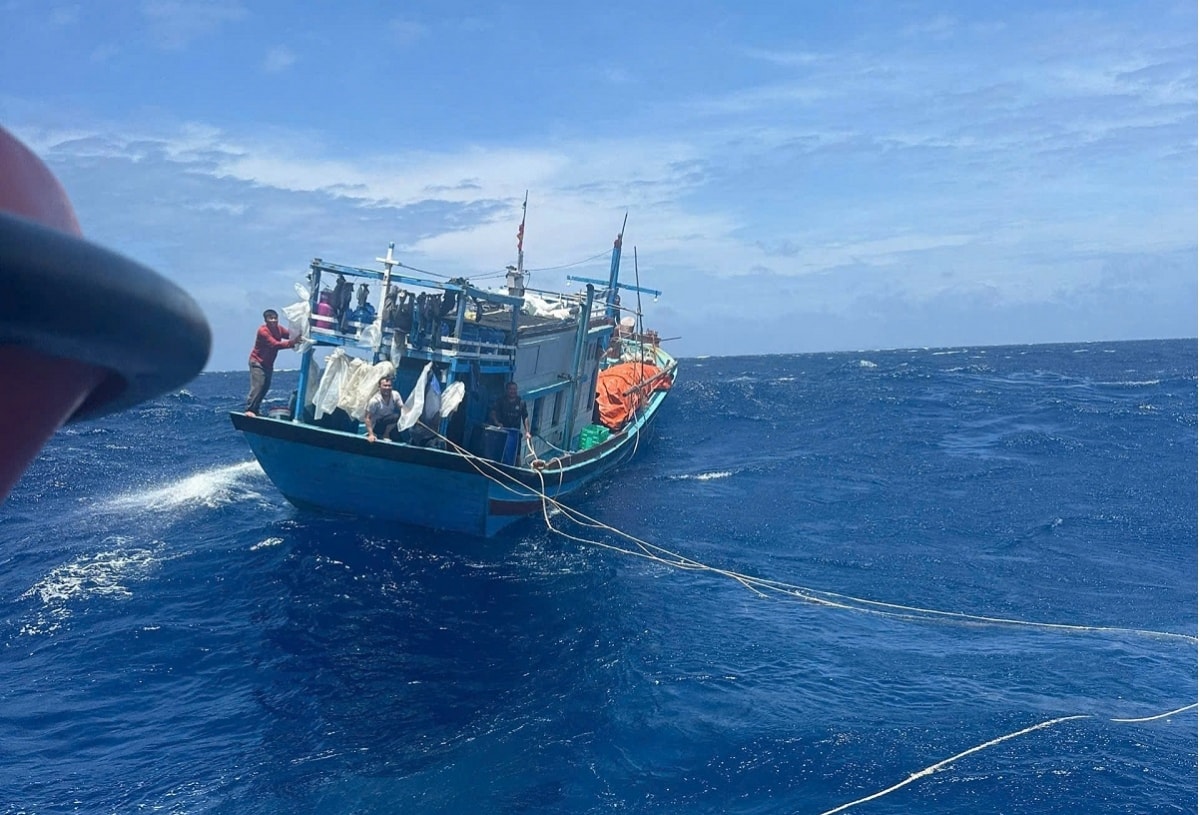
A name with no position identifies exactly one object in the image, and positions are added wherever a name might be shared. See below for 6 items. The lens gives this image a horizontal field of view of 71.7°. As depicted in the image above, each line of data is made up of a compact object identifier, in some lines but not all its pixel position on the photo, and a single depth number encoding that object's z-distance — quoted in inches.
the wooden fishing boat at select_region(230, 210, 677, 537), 535.2
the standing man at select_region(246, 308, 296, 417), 557.9
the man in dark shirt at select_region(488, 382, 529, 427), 583.5
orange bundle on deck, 907.4
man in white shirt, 538.3
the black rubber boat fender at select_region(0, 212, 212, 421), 52.7
